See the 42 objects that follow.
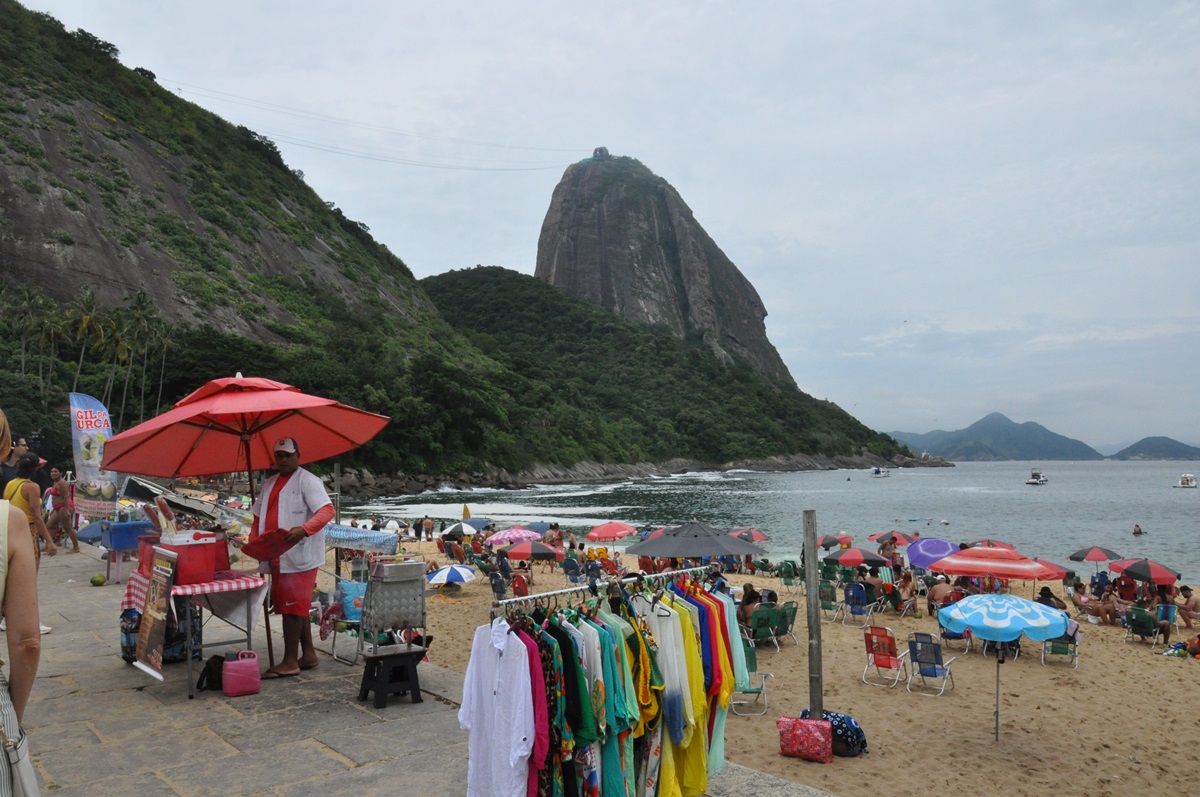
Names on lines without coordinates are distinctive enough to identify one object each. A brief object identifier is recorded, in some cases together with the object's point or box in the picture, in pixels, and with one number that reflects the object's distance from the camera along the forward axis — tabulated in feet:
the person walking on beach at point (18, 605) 6.84
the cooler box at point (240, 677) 16.35
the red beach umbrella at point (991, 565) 28.73
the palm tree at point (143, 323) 139.95
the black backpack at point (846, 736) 21.61
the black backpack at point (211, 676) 16.89
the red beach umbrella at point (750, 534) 66.57
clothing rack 11.11
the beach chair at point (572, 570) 58.65
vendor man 17.38
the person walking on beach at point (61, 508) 35.09
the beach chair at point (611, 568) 57.67
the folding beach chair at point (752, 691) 25.86
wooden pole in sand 18.47
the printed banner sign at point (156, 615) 16.25
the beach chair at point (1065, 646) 34.17
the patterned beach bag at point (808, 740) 20.92
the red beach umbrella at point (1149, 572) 48.39
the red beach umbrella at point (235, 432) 17.75
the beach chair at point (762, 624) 35.65
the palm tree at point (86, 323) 129.49
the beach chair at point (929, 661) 28.96
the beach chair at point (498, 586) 45.60
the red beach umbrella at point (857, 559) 58.18
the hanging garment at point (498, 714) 10.23
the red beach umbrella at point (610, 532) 63.46
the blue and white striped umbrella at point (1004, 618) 22.43
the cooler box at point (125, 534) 30.37
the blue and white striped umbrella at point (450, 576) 46.85
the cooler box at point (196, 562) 16.49
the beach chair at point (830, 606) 46.50
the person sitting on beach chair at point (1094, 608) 47.37
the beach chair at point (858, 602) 45.06
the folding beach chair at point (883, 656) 30.07
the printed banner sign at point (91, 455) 36.65
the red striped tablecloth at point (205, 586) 16.22
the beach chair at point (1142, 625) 40.34
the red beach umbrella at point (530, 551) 57.67
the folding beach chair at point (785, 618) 36.65
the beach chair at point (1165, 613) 43.19
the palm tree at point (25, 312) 124.88
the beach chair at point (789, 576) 60.03
